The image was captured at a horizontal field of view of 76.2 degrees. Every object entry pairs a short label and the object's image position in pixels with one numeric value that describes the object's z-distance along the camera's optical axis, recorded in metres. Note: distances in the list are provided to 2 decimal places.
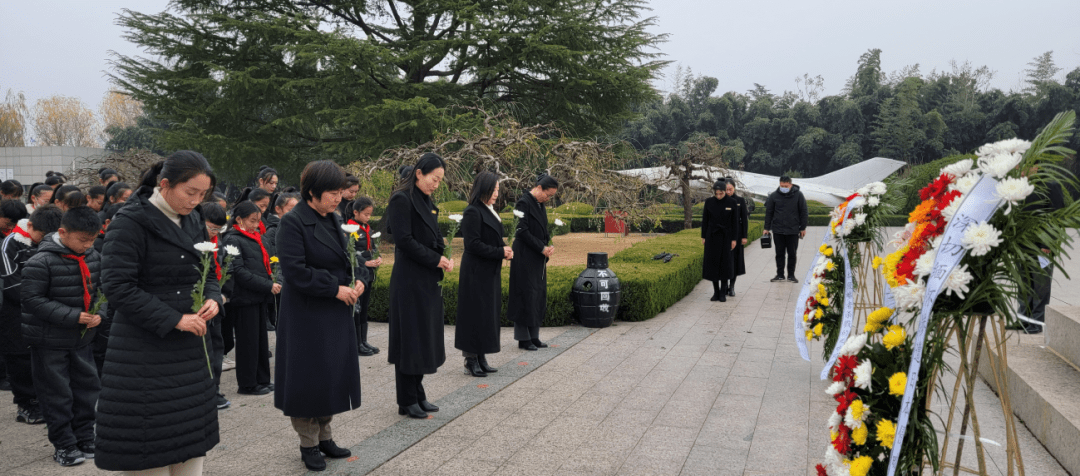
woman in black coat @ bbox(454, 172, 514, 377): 5.81
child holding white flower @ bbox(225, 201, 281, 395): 5.46
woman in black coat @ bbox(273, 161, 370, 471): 3.67
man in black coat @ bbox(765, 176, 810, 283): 11.40
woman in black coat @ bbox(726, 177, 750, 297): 10.52
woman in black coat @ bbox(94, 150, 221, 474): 2.71
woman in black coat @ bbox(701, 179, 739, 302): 10.04
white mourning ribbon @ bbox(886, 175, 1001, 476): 2.35
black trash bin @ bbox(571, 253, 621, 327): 8.19
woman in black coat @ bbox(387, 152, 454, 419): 4.65
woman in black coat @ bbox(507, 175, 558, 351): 6.81
